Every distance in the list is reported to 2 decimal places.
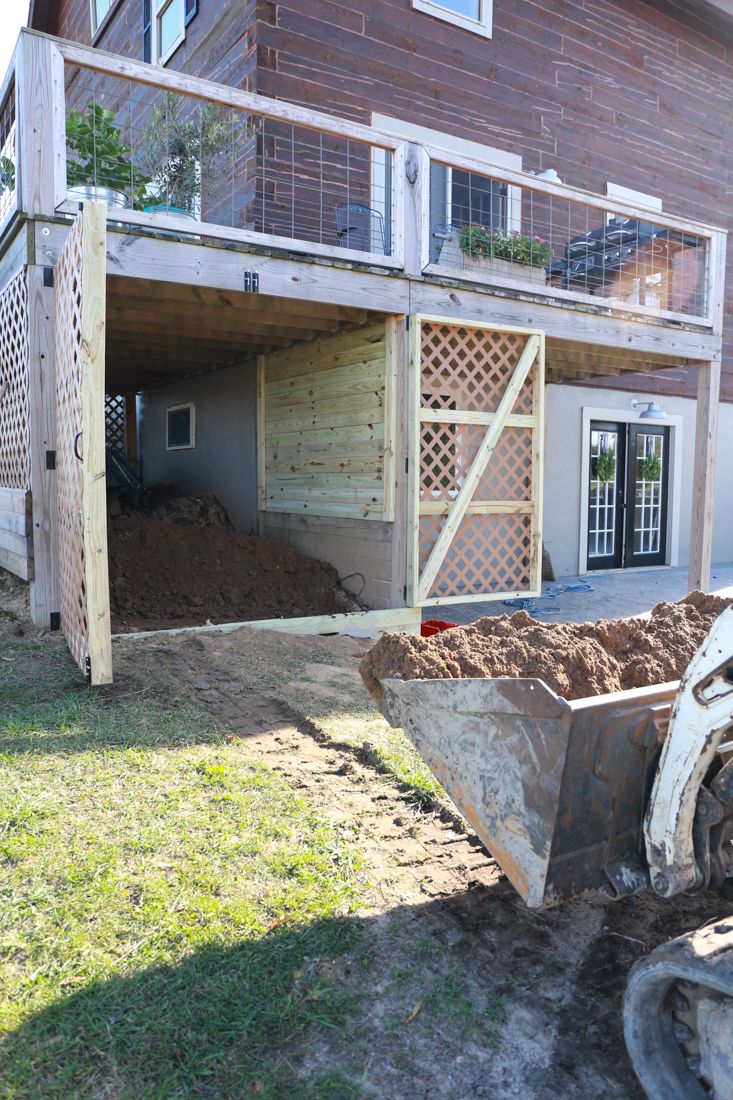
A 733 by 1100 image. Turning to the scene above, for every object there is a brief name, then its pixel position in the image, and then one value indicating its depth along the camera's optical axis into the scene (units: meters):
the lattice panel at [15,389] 5.55
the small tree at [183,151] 6.70
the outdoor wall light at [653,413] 11.20
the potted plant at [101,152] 6.06
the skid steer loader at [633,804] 1.63
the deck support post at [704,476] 8.46
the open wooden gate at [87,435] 4.25
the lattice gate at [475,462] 6.69
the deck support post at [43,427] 5.34
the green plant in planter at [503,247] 7.67
